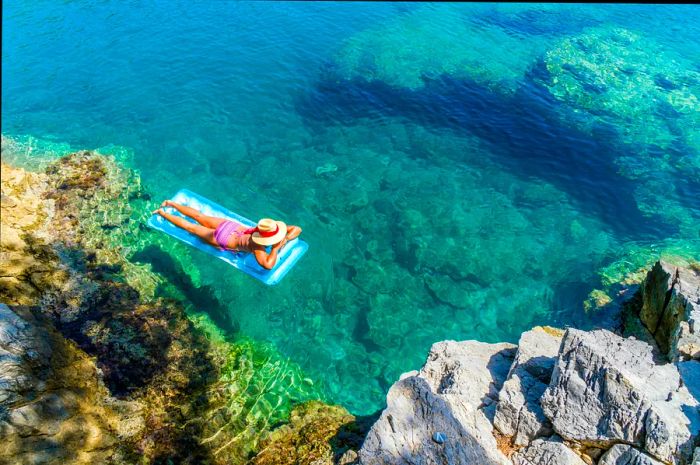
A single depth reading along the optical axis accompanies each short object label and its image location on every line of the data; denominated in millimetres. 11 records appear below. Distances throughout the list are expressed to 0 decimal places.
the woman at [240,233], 9977
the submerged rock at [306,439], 7316
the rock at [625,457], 5129
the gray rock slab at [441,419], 5648
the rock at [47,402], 6074
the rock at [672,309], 6809
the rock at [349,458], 6686
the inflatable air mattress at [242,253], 10344
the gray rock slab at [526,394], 5867
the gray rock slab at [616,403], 5201
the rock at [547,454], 5457
